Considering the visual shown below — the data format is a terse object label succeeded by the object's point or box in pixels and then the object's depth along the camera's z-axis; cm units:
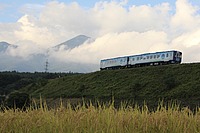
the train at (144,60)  6175
